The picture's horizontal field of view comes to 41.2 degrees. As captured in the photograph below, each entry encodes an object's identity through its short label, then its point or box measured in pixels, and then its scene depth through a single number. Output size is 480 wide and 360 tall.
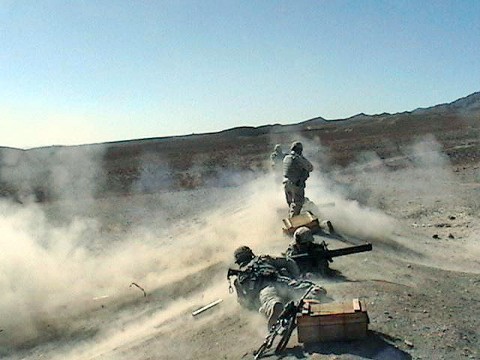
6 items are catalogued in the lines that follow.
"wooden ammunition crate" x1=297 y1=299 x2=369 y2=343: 6.58
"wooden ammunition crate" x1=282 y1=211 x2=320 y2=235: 12.70
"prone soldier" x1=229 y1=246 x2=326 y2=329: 7.84
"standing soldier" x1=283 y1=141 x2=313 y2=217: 13.10
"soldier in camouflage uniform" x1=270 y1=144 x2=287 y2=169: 20.88
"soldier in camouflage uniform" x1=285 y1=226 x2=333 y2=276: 9.54
